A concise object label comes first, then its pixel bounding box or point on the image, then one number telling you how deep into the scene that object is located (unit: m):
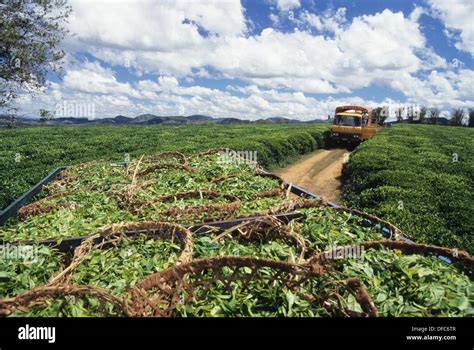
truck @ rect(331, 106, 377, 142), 25.25
